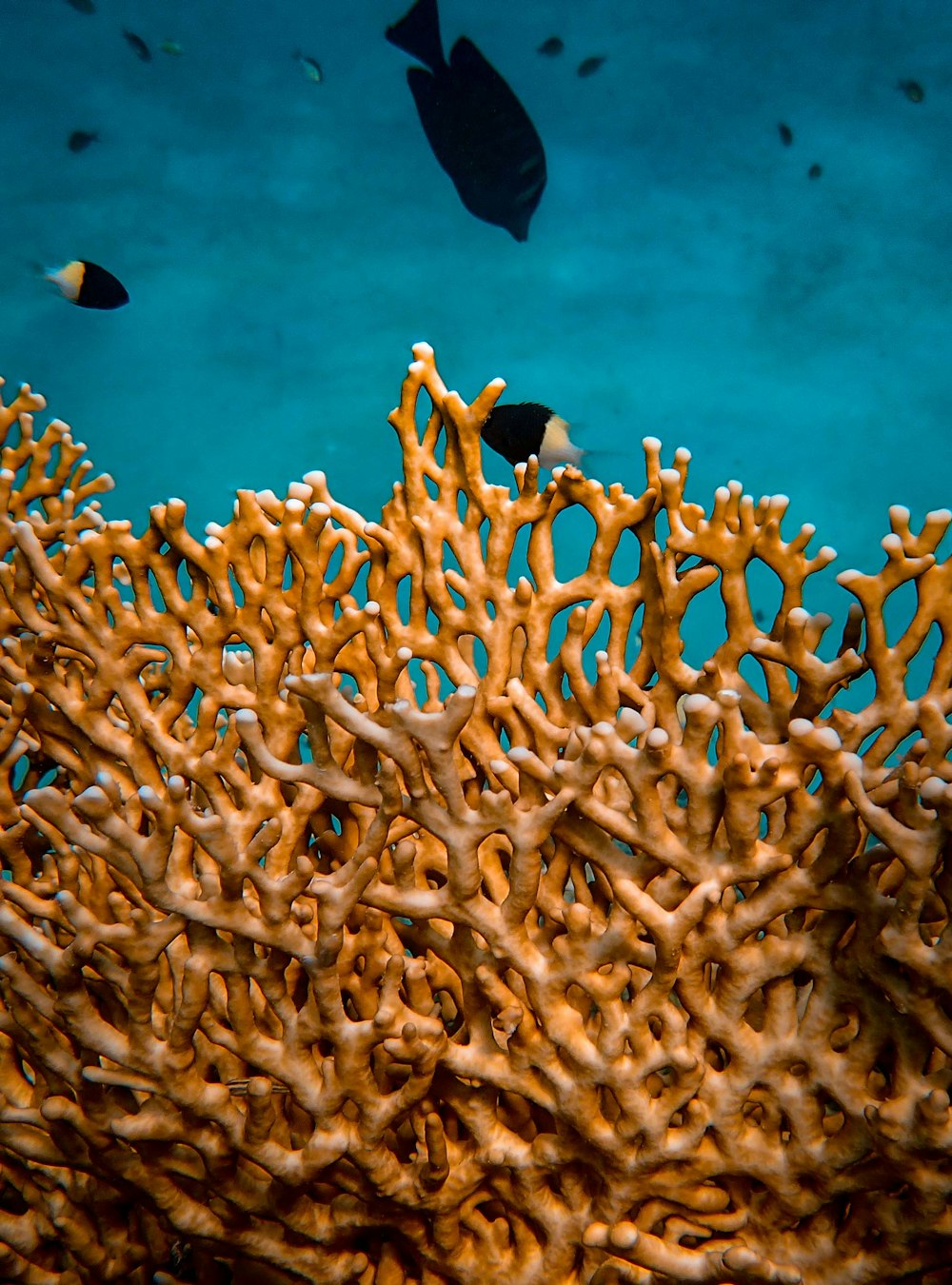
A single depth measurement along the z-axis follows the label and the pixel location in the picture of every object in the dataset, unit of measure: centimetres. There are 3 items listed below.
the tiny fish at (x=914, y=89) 1200
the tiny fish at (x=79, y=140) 1359
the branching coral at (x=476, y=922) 173
